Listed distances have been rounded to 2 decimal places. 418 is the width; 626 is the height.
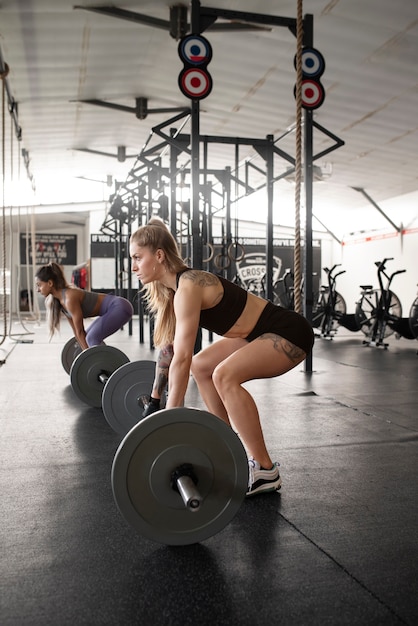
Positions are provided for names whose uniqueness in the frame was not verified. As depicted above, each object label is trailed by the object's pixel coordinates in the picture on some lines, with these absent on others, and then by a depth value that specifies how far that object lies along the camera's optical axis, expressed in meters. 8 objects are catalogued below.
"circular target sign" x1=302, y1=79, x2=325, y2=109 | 3.61
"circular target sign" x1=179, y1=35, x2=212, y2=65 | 3.38
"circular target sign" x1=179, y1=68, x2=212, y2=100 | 3.43
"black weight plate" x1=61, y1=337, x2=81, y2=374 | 3.66
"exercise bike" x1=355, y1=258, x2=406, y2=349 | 6.20
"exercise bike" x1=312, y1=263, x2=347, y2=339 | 7.20
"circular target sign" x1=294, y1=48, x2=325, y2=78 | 3.57
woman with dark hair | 3.04
